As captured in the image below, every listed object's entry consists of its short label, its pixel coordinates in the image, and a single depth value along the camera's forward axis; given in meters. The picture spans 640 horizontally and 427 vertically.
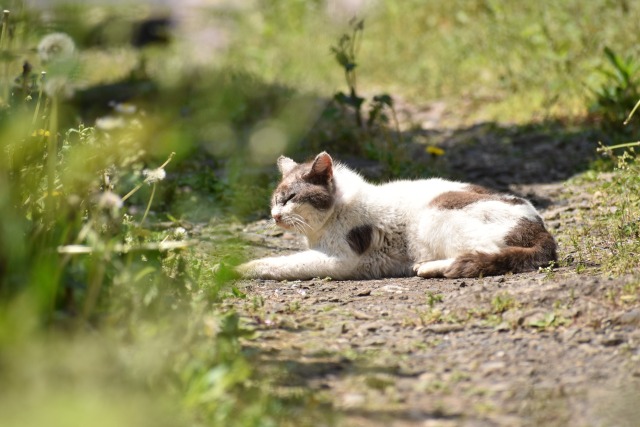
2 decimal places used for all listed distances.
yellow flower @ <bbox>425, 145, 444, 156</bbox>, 14.30
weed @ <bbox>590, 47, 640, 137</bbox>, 14.87
